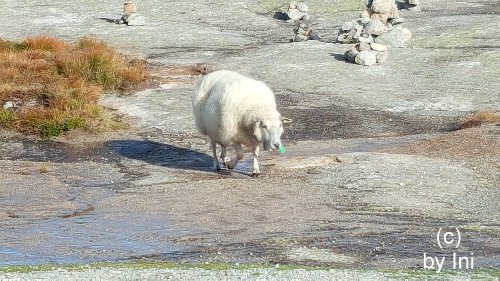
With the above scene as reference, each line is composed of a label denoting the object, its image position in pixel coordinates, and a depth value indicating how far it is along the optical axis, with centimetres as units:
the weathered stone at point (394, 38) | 3378
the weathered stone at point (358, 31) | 3391
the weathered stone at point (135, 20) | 3950
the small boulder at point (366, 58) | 3070
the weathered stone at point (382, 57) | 3103
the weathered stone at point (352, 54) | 3097
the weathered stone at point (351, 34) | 3409
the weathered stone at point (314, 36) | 3577
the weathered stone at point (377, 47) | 3158
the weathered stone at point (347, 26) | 3493
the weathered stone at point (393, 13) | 3728
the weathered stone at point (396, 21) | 3719
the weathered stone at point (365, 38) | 3253
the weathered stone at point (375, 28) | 3419
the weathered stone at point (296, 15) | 4256
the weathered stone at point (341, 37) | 3428
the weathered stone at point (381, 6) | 3672
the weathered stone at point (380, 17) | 3675
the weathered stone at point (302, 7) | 4338
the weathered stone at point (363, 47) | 3141
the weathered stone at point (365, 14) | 3651
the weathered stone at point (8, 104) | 2425
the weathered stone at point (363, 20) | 3531
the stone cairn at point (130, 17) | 3956
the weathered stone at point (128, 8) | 3984
